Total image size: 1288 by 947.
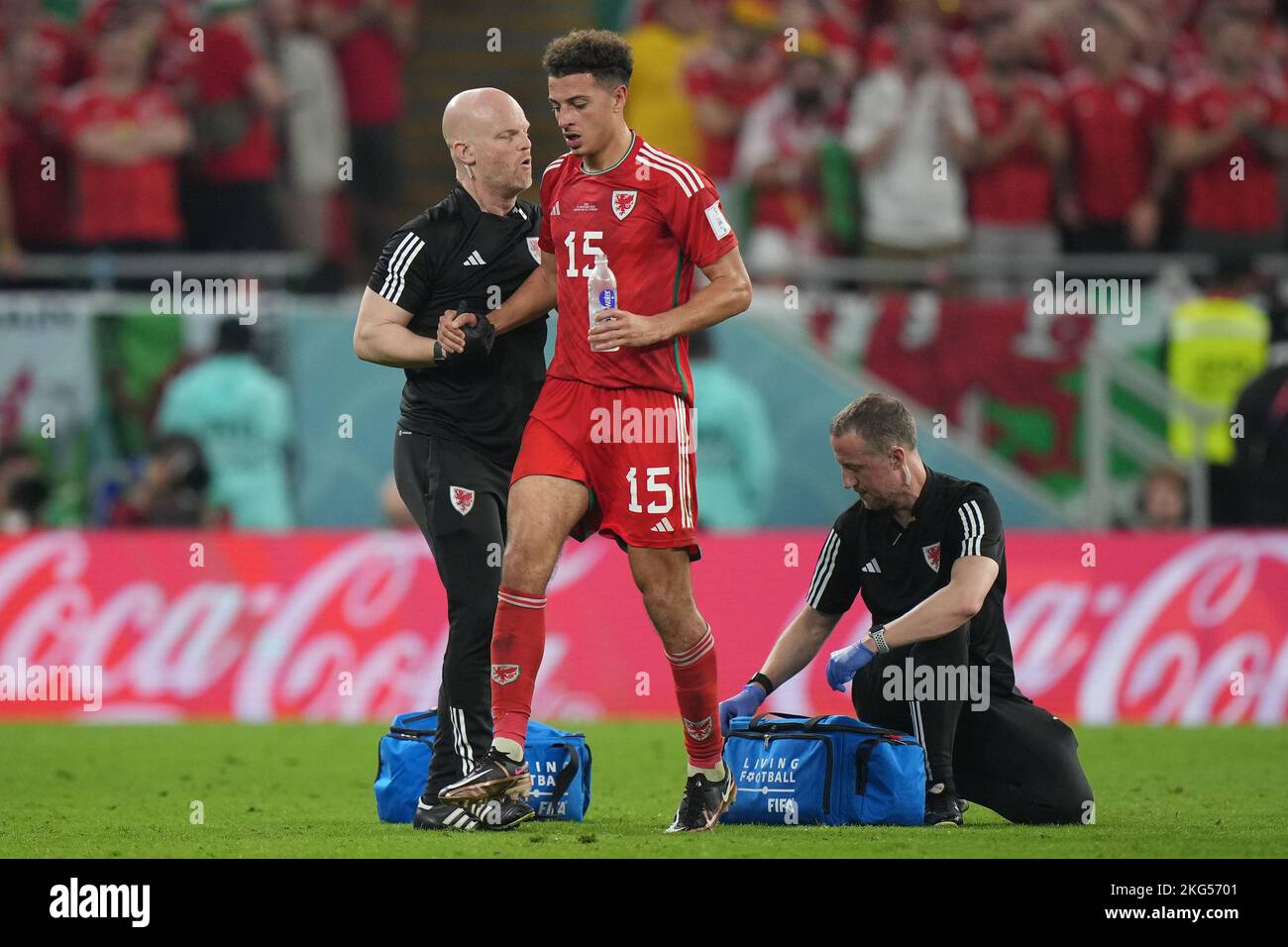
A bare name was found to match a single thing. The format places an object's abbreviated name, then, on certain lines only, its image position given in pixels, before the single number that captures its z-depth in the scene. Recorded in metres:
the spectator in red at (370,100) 16.53
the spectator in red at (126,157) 15.47
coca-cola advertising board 12.55
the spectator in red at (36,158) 15.77
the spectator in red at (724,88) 15.95
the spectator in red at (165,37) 15.73
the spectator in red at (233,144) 15.68
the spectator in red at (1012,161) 15.58
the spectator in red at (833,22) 16.39
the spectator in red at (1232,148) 15.71
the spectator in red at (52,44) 16.03
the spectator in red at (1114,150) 15.79
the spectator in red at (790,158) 15.45
